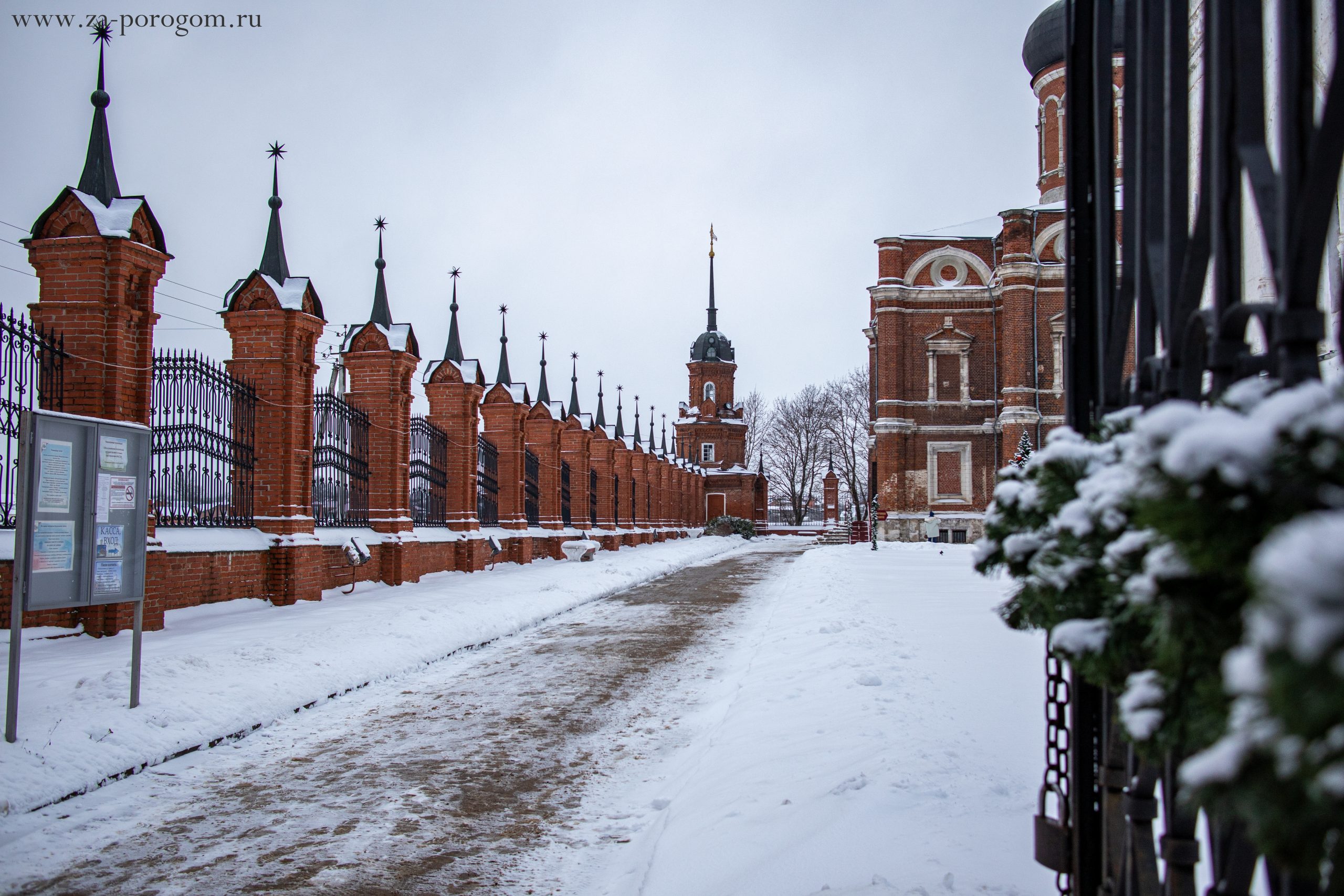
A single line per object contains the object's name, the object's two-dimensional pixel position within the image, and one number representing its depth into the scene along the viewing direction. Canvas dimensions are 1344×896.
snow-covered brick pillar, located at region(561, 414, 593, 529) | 27.45
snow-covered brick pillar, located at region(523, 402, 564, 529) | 24.03
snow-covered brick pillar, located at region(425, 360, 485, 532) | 18.11
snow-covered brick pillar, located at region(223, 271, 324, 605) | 11.70
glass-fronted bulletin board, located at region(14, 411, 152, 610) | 5.93
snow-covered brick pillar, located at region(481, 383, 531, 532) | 21.17
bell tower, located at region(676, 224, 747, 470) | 67.94
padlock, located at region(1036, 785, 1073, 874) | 2.71
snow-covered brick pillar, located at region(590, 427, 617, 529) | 30.81
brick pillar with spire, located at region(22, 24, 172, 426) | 8.91
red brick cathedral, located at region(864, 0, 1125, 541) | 34.16
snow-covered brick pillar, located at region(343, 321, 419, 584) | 15.04
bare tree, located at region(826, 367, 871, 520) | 64.50
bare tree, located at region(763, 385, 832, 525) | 71.50
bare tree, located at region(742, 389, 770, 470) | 78.31
